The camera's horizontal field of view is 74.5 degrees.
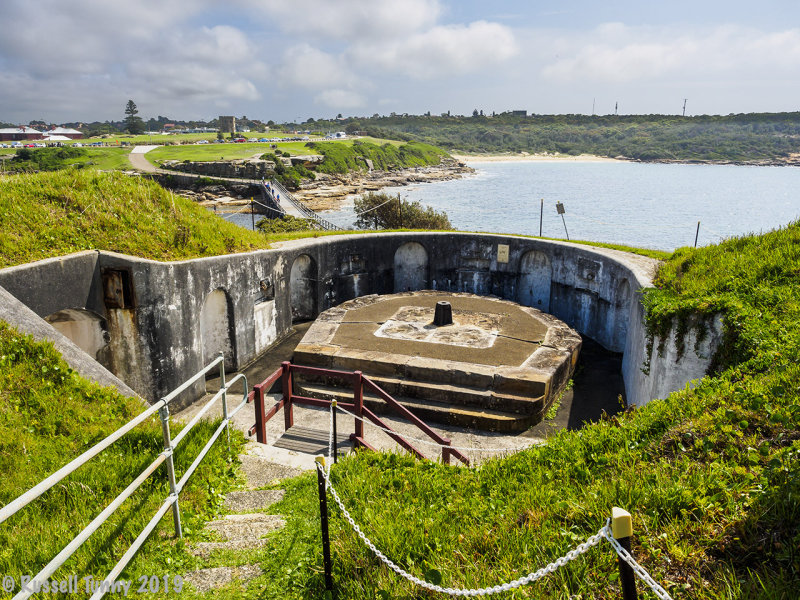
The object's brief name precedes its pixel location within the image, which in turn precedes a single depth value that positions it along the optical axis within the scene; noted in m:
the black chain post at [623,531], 2.20
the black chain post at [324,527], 3.49
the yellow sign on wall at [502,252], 18.91
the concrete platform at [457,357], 11.12
